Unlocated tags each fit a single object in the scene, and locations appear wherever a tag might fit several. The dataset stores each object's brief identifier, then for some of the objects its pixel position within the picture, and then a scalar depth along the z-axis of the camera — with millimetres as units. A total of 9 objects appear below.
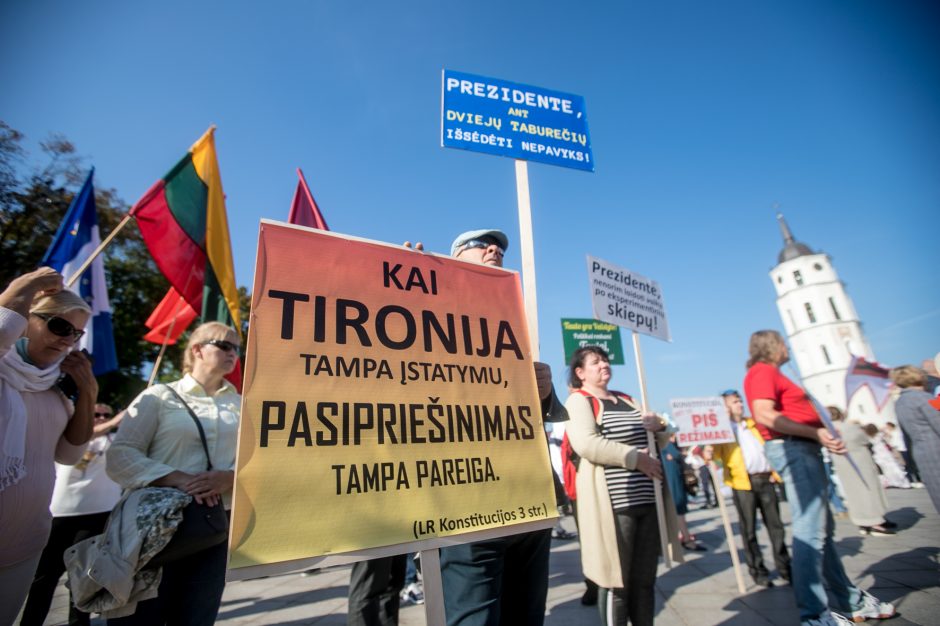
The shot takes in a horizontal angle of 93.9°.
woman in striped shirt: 2535
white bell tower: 63250
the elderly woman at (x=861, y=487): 6215
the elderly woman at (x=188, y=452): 1976
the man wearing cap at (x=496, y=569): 1640
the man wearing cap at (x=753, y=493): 4406
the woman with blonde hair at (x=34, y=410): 1788
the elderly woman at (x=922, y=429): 3768
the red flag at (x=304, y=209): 6027
